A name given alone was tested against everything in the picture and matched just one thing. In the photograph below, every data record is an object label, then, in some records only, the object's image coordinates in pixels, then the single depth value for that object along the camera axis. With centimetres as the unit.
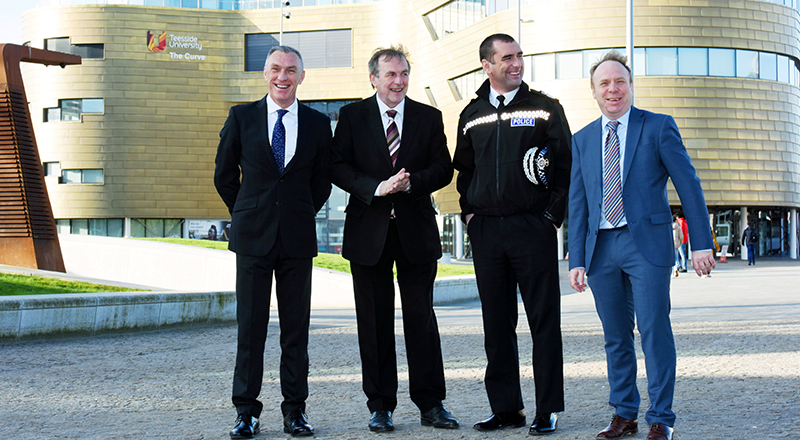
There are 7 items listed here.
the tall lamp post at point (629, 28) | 1938
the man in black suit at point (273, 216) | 439
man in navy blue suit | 391
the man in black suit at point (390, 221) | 448
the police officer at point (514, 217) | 428
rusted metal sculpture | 1583
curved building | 3988
